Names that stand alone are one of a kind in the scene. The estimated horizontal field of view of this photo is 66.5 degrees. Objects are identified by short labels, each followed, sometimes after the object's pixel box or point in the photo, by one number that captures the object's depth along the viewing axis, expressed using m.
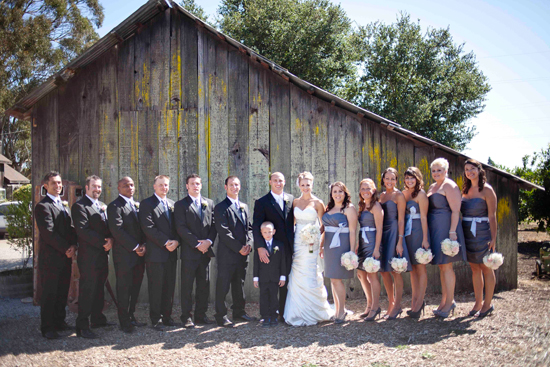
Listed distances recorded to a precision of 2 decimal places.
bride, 5.57
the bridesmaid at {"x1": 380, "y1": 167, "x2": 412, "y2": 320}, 5.60
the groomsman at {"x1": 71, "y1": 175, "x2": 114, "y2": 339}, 5.27
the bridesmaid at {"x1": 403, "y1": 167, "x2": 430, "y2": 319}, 5.59
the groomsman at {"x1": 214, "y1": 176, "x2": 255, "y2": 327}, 5.61
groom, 5.68
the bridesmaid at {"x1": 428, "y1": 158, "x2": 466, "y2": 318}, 5.51
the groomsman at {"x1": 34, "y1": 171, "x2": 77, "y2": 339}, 5.19
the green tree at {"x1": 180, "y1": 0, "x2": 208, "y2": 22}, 24.66
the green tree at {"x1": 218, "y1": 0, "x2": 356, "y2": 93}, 19.75
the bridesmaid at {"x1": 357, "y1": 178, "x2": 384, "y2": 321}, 5.61
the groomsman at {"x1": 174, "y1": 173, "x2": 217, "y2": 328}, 5.57
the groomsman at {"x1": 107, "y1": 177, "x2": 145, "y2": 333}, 5.41
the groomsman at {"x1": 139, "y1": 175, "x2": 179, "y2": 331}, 5.49
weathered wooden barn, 6.95
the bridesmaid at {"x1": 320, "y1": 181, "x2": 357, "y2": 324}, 5.62
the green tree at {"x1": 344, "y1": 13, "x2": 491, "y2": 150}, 22.59
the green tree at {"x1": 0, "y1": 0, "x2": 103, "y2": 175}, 26.11
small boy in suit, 5.57
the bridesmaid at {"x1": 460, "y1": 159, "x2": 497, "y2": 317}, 5.58
